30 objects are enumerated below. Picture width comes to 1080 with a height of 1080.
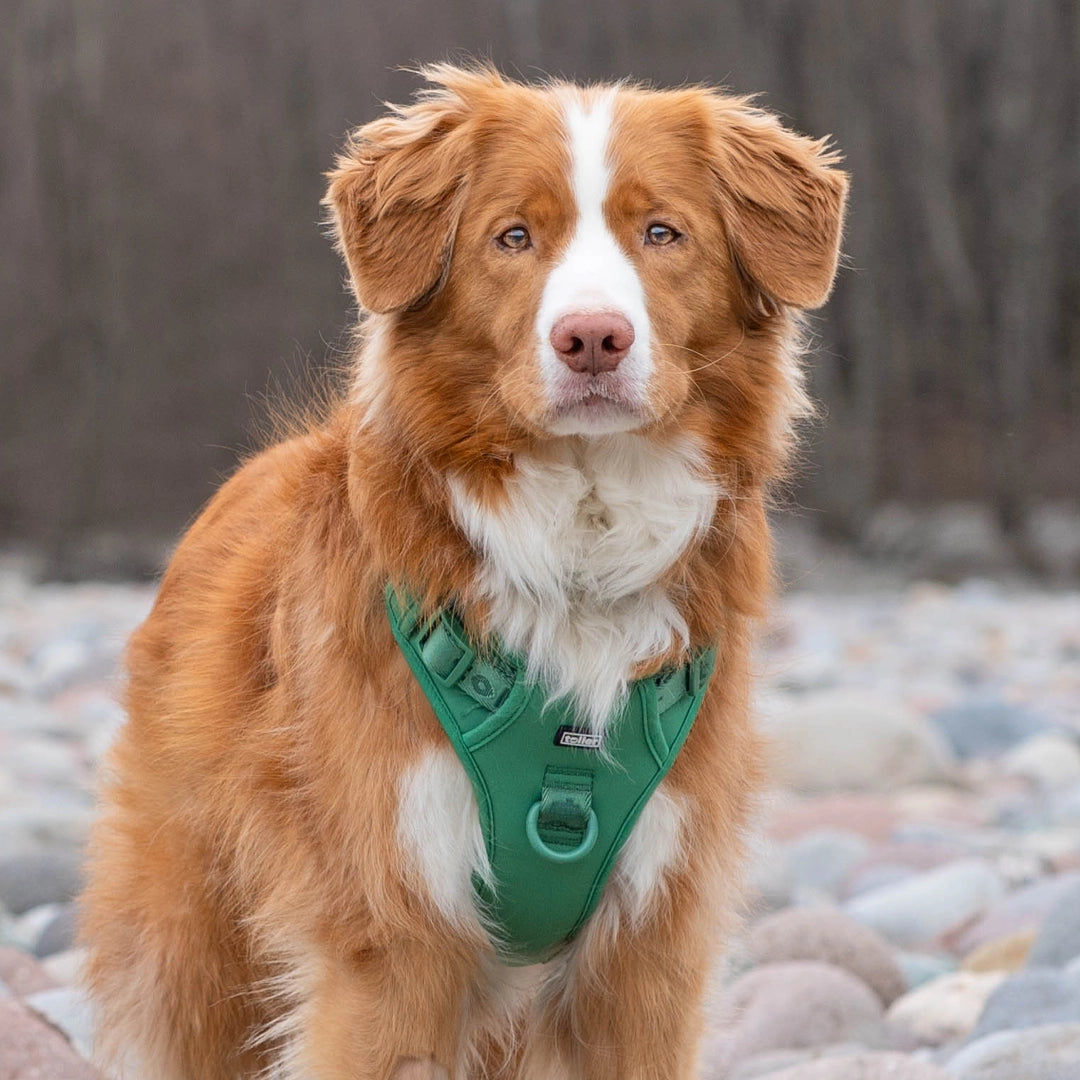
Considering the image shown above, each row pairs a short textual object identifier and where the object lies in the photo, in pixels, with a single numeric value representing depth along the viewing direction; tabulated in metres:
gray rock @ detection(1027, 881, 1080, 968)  4.62
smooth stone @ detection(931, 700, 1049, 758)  8.45
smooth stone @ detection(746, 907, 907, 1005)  4.75
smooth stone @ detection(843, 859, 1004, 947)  5.55
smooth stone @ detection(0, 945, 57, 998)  4.57
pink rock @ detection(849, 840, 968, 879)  6.14
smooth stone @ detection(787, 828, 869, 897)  6.16
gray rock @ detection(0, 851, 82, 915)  5.59
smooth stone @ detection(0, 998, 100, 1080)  3.64
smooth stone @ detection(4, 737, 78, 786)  7.15
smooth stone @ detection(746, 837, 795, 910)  5.67
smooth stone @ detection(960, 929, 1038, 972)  4.99
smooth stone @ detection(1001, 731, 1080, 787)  7.64
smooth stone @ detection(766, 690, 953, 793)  7.53
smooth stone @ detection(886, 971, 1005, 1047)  4.45
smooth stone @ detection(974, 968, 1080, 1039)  4.15
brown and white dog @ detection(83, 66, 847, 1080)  3.02
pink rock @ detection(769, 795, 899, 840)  6.66
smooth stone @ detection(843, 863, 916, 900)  5.99
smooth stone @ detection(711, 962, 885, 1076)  4.33
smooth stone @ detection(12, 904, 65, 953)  5.24
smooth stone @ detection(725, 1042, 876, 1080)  4.03
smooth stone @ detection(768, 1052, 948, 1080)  3.54
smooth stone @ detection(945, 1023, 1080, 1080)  3.69
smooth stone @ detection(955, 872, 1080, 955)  5.33
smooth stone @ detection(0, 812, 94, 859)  5.78
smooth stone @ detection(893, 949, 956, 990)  5.01
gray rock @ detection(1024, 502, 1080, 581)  15.32
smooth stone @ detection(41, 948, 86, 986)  4.68
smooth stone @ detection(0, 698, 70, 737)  7.98
